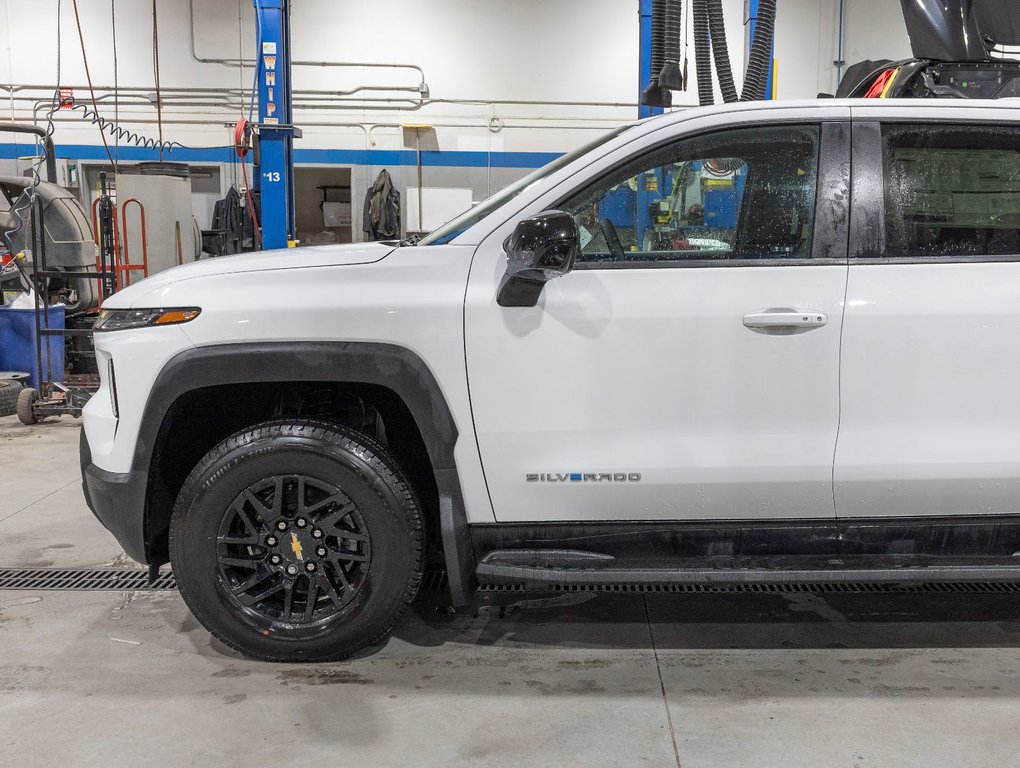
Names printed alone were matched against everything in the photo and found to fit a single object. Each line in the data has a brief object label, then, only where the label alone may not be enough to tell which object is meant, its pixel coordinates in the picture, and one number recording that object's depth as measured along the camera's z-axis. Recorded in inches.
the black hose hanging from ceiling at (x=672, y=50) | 175.8
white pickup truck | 105.1
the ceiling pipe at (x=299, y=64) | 520.7
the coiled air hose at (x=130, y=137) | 512.1
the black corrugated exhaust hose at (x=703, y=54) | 185.8
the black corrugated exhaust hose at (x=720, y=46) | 181.0
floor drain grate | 148.0
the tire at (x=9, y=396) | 290.5
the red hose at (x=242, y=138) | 287.9
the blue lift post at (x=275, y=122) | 257.4
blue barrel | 311.7
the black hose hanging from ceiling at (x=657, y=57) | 184.1
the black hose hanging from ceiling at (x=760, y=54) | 175.9
